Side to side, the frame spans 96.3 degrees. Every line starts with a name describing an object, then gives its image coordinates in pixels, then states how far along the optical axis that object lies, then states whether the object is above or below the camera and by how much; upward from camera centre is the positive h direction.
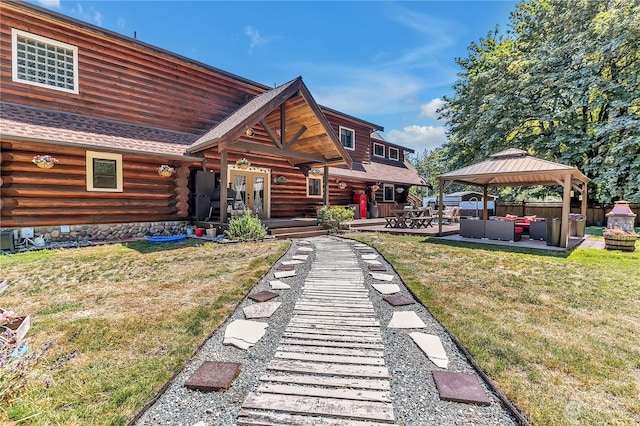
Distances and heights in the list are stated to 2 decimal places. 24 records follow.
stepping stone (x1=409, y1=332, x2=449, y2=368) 2.52 -1.36
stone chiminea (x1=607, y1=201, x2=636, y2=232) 8.46 -0.29
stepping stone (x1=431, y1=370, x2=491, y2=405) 2.02 -1.36
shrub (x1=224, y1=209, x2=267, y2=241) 8.19 -0.77
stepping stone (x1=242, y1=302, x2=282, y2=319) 3.46 -1.34
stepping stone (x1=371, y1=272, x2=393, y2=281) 4.95 -1.27
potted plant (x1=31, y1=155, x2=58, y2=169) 6.86 +0.95
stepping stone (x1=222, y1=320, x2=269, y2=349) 2.83 -1.37
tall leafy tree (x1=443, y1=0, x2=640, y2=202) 12.38 +5.71
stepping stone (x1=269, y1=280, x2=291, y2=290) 4.45 -1.30
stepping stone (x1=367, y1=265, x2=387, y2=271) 5.56 -1.24
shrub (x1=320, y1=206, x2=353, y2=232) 10.96 -0.49
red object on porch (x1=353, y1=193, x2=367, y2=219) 16.09 +0.26
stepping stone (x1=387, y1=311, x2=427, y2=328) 3.23 -1.35
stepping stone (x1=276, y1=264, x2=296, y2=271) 5.44 -1.23
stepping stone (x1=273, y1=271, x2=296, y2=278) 5.04 -1.26
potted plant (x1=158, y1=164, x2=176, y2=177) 8.89 +0.99
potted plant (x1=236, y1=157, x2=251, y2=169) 9.63 +1.35
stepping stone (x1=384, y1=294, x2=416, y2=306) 3.83 -1.31
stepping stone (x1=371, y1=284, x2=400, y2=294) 4.34 -1.30
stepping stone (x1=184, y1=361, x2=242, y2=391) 2.14 -1.37
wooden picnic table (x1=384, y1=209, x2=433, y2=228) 12.33 -0.68
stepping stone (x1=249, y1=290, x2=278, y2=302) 3.95 -1.31
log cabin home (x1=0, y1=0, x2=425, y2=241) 7.36 +2.14
